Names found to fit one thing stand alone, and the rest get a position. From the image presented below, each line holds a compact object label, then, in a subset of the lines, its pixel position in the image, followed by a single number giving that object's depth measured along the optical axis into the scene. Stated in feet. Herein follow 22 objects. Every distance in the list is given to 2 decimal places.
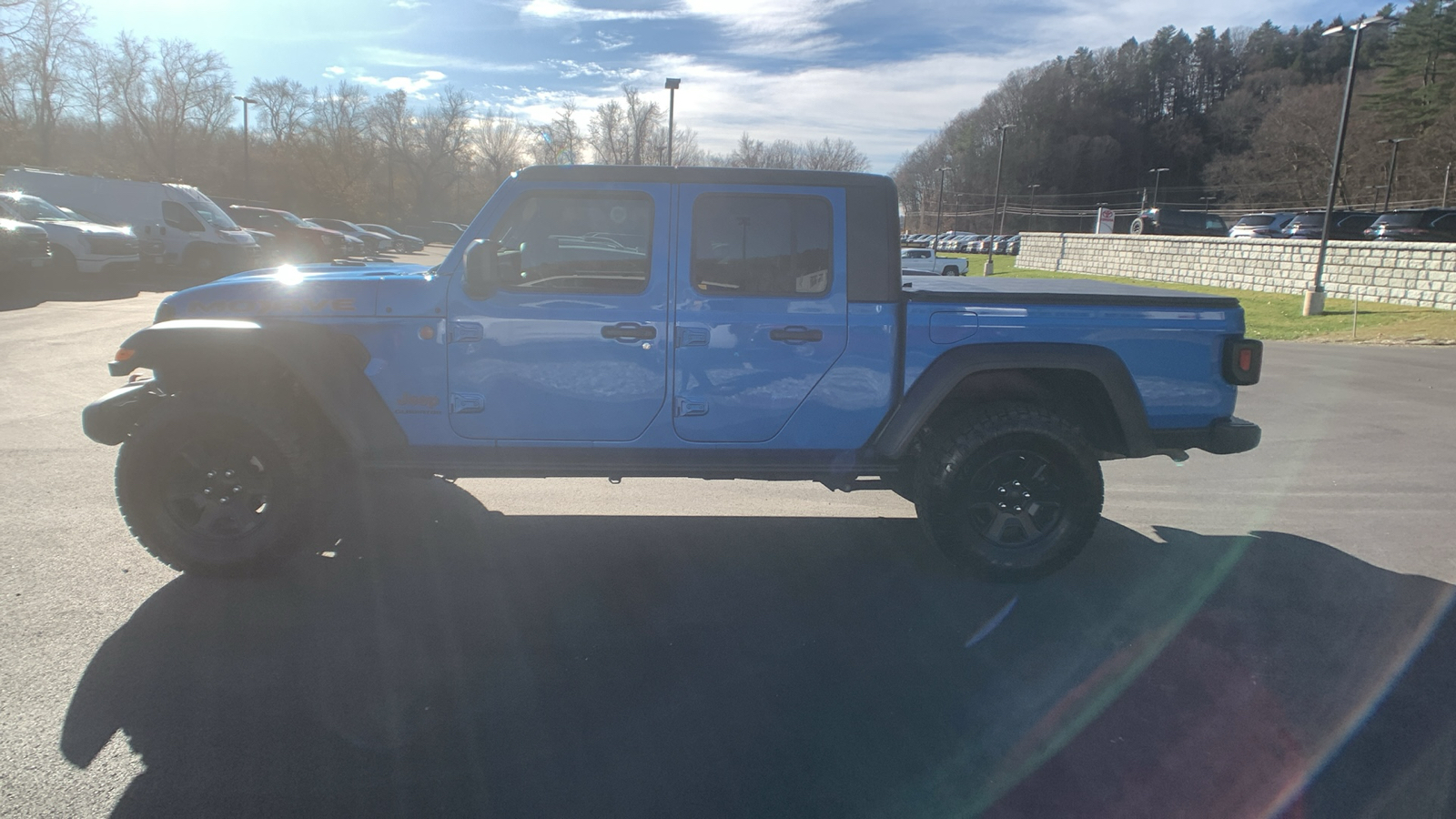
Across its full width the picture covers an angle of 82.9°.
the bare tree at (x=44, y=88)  163.94
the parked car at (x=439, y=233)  188.96
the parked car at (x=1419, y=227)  83.05
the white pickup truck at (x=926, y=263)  82.63
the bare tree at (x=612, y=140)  165.58
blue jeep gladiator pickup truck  13.01
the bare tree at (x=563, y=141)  170.60
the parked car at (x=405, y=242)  144.36
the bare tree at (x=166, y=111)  199.21
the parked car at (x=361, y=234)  123.34
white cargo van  62.13
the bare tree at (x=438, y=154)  245.04
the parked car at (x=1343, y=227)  98.12
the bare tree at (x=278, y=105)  239.09
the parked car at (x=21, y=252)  45.16
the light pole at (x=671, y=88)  97.45
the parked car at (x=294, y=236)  84.58
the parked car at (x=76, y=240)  51.31
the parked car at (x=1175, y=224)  130.21
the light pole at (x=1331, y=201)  59.88
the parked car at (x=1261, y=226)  111.96
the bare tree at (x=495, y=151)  245.86
